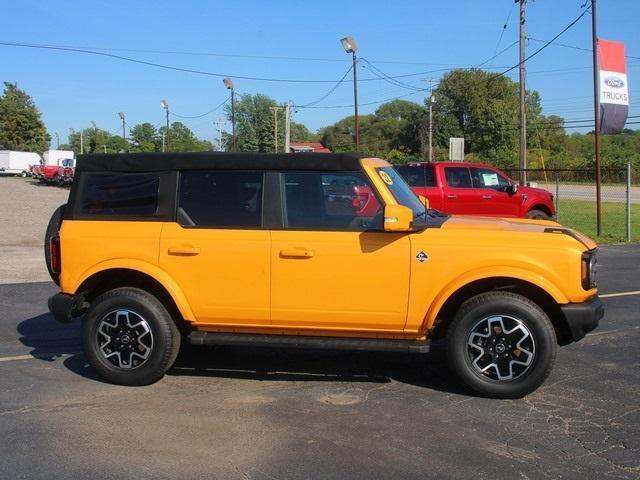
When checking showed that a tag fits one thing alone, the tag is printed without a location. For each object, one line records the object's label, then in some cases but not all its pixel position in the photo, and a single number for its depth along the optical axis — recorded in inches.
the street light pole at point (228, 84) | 1640.0
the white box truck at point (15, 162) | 2699.3
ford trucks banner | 691.4
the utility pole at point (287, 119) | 1535.4
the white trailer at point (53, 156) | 2482.8
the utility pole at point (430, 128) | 2211.2
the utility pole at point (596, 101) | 682.8
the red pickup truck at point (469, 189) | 588.4
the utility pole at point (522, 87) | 1131.9
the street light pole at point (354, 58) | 1075.3
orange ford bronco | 191.2
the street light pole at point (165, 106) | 2022.5
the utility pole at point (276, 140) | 2392.6
